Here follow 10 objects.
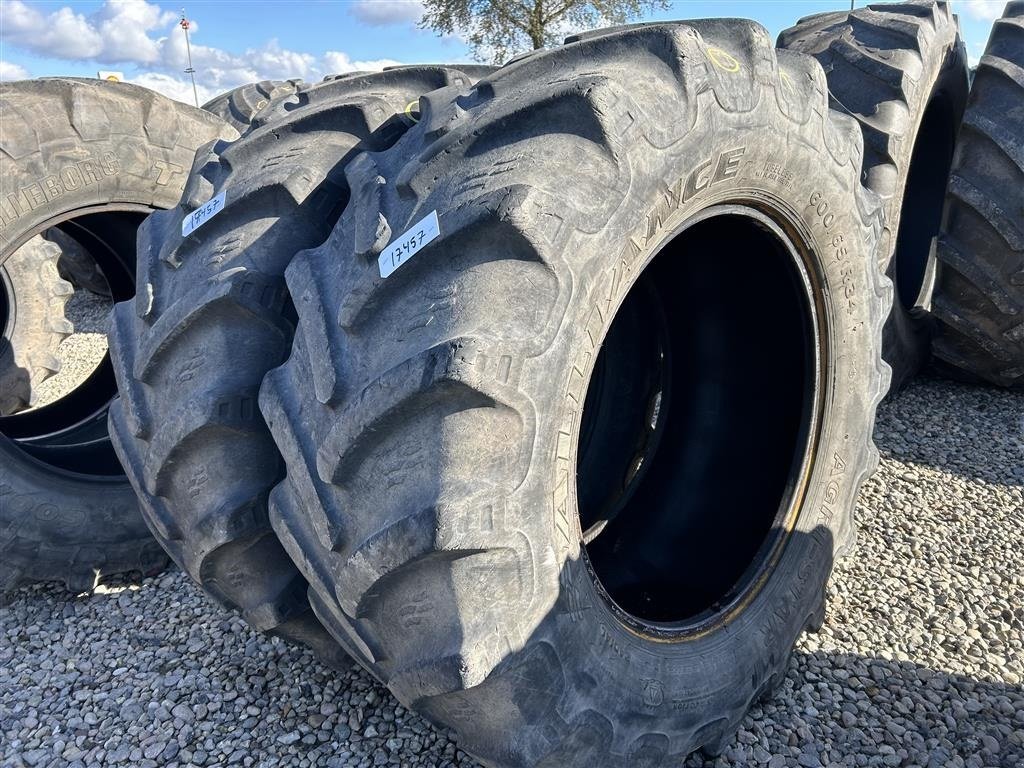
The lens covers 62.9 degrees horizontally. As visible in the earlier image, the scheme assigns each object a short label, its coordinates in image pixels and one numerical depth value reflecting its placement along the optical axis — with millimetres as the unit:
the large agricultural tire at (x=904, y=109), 3469
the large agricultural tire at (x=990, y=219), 3771
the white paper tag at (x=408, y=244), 1480
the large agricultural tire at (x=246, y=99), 5582
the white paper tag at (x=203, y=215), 1922
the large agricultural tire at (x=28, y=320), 5258
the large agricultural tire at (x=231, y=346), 1793
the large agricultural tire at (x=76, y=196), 3072
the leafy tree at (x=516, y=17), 20281
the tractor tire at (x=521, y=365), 1451
